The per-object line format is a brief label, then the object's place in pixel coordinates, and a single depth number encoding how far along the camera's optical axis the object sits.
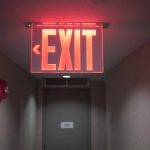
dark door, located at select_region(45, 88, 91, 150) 5.45
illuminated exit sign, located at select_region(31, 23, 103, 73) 1.90
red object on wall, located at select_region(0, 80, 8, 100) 2.98
